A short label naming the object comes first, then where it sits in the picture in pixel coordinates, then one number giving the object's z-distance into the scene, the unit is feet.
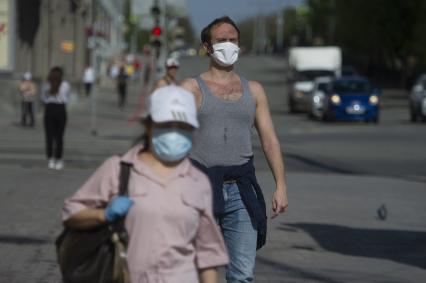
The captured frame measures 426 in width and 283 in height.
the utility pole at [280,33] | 591.78
